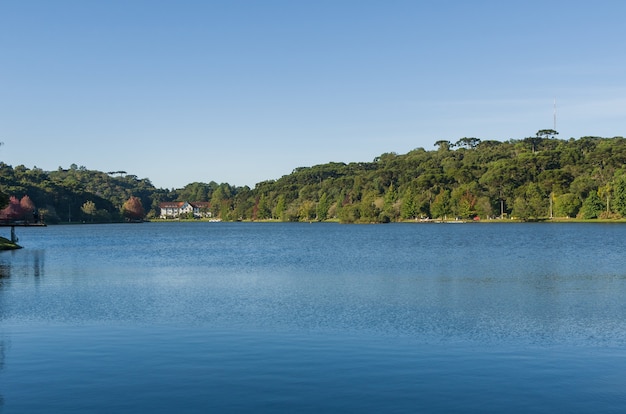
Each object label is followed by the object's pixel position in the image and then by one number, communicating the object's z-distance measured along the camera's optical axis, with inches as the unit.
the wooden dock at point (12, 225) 3752.0
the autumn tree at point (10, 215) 7425.2
